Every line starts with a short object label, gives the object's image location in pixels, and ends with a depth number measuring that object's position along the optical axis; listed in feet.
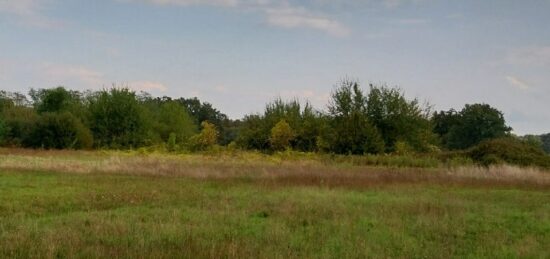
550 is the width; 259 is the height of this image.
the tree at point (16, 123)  209.97
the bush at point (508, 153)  130.93
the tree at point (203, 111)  415.72
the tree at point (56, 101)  249.32
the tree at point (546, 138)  366.92
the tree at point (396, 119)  185.26
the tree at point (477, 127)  284.41
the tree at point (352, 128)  175.52
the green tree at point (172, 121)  265.54
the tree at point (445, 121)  313.22
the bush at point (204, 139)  204.74
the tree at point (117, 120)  224.94
